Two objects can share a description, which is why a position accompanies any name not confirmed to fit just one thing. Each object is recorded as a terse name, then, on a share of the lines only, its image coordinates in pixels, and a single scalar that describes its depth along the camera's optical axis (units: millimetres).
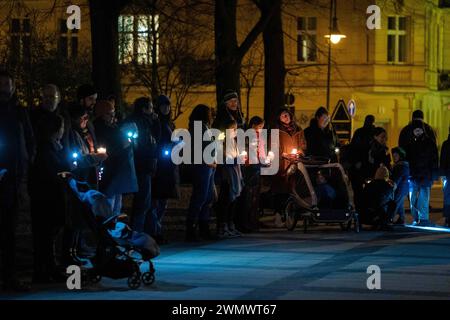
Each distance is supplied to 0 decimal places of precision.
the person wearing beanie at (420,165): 23172
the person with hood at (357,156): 22984
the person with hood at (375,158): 22812
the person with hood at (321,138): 22141
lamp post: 42391
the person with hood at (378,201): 21484
